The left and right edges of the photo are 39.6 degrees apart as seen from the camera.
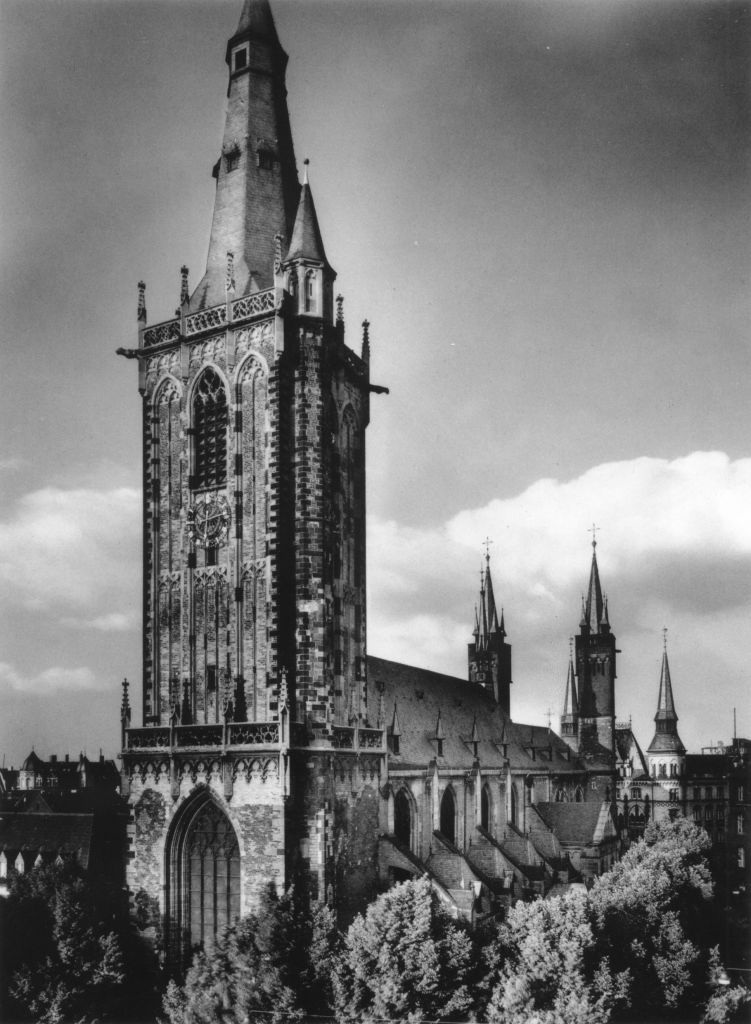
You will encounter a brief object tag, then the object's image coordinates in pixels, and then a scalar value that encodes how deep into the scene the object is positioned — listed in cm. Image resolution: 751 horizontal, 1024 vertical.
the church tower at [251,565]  4000
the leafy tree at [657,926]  4031
